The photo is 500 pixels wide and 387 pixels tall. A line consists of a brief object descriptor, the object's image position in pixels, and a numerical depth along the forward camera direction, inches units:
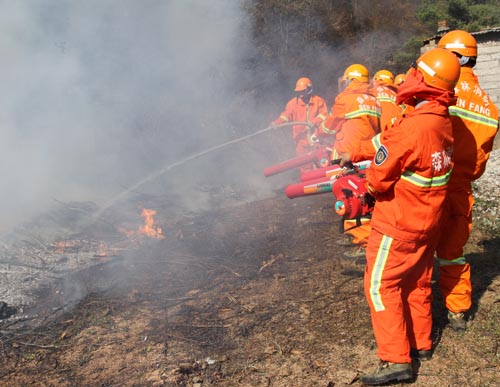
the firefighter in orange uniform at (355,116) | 202.1
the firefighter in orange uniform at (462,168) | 136.3
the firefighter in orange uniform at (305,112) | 341.4
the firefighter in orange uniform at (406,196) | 108.7
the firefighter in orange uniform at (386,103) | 226.8
